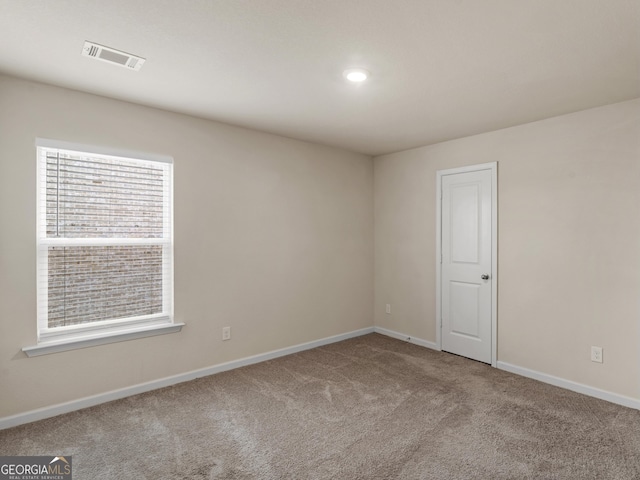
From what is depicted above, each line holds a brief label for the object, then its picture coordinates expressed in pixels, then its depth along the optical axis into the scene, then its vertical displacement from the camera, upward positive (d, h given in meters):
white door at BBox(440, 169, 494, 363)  3.81 -0.24
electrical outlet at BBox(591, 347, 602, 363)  3.03 -0.94
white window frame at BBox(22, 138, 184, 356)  2.67 -0.44
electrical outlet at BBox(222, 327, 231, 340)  3.60 -0.92
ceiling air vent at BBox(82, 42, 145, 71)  2.10 +1.12
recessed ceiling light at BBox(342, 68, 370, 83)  2.36 +1.11
